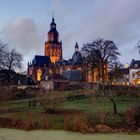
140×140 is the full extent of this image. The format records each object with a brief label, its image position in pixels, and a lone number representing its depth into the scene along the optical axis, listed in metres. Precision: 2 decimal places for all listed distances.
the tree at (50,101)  17.78
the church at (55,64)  59.40
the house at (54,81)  48.55
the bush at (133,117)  14.08
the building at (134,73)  49.40
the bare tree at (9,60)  35.36
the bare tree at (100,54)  36.52
